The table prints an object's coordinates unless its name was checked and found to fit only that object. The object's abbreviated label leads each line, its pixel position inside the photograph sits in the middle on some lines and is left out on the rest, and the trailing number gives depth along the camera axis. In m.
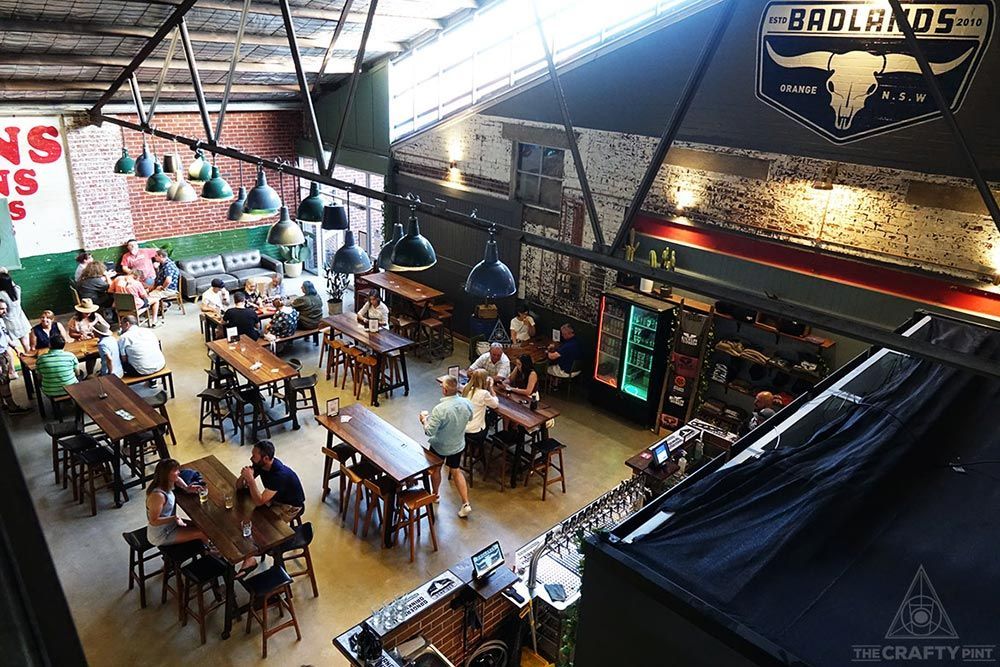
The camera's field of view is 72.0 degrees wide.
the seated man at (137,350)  8.15
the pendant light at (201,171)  8.77
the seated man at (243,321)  9.20
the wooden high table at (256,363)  7.96
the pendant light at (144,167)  9.64
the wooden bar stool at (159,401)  7.70
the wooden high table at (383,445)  6.14
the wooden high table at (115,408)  6.65
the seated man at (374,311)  9.54
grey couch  12.55
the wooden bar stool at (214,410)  7.88
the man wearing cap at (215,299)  10.18
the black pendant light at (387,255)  5.30
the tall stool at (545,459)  7.31
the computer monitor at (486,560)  4.72
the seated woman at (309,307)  10.05
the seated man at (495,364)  7.93
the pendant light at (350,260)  6.05
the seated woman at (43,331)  8.48
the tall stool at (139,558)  5.45
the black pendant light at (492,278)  5.11
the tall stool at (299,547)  5.30
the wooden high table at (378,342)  8.94
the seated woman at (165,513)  5.24
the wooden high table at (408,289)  10.72
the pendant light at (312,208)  6.27
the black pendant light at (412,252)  5.17
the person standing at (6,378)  8.41
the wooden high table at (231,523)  5.09
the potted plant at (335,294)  11.67
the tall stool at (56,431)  6.95
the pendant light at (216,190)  7.82
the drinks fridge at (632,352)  8.45
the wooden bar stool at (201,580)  5.21
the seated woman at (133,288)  10.65
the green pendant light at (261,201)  6.94
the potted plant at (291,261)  13.77
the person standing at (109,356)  8.07
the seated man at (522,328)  9.89
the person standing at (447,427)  6.38
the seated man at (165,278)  11.60
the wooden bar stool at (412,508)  6.24
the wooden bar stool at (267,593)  5.11
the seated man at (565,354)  9.24
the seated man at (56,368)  7.66
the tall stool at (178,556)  5.32
